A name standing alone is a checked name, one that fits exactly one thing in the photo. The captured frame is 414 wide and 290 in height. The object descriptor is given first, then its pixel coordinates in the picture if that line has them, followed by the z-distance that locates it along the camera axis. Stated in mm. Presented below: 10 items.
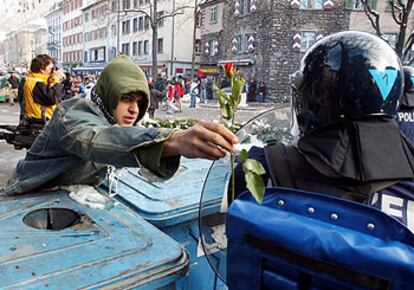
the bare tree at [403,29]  9445
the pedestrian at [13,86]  16969
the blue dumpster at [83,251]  1251
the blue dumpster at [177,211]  2068
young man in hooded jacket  1104
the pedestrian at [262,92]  24375
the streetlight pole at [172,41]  34500
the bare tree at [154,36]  22109
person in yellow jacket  5492
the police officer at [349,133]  1045
